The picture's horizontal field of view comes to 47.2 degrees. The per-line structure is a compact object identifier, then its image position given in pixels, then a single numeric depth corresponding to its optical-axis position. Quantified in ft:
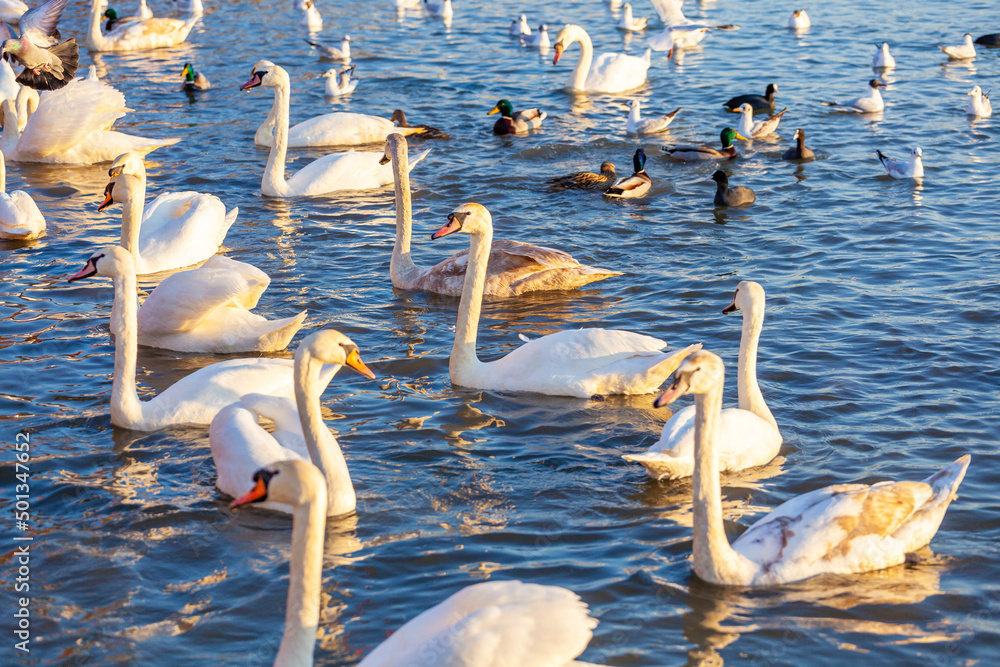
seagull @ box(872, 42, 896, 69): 62.18
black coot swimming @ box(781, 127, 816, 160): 46.32
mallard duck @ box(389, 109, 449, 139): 51.44
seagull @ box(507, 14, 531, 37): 77.20
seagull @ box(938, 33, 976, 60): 64.03
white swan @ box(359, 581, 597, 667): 13.25
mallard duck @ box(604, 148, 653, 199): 41.98
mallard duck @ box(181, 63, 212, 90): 60.85
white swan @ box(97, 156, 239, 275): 34.63
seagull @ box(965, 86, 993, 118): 51.57
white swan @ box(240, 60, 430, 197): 43.21
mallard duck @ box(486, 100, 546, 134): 51.72
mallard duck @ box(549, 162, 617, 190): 43.16
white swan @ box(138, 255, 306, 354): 26.99
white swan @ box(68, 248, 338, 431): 23.68
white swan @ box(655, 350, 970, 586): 17.52
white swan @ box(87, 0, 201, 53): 73.67
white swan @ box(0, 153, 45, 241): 36.91
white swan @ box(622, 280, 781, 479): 20.97
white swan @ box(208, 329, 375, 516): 19.25
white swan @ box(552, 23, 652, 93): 61.82
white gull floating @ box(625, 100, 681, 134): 51.65
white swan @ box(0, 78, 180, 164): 45.65
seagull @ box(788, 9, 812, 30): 75.51
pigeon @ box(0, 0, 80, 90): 27.37
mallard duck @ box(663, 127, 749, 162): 47.62
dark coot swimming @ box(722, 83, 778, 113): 55.11
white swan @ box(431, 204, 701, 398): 25.29
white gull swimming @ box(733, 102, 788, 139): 50.75
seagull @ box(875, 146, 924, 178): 42.83
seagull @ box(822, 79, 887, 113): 53.98
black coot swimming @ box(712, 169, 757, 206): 41.16
